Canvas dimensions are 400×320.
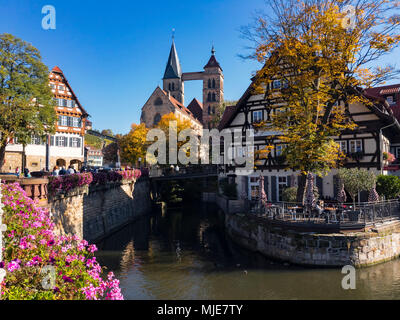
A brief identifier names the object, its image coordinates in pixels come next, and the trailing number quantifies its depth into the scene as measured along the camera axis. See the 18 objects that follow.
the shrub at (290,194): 19.83
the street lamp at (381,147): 19.89
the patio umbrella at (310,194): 15.37
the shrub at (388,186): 18.28
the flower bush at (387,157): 20.94
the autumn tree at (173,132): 41.12
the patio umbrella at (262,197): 18.35
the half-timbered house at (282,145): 20.20
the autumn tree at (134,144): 42.81
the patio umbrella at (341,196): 18.12
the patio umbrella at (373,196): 16.16
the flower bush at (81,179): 14.59
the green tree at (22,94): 21.22
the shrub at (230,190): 26.64
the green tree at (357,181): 17.64
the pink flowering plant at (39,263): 5.08
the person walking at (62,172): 17.96
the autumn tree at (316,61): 14.78
